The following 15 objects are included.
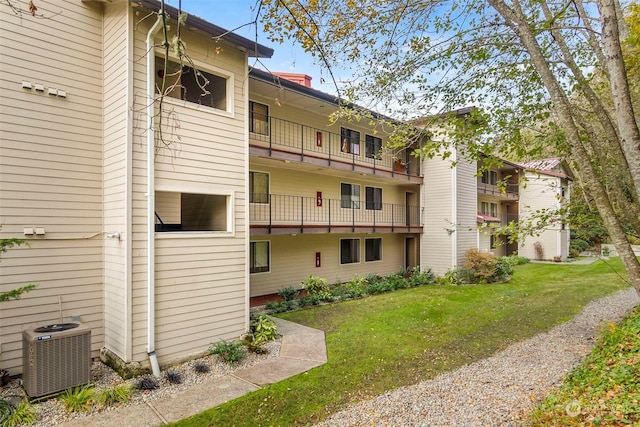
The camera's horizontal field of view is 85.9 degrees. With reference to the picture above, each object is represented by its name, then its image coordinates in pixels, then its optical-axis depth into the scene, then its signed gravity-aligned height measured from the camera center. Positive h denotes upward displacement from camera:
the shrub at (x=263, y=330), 7.90 -2.58
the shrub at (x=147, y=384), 5.67 -2.71
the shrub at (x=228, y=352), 6.82 -2.65
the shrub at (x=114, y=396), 5.19 -2.67
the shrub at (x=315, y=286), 13.27 -2.51
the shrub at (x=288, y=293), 12.49 -2.65
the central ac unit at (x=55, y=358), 5.23 -2.15
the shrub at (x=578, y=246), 28.56 -2.15
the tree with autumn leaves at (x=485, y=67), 5.49 +3.29
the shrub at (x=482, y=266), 16.28 -2.17
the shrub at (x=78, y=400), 5.05 -2.67
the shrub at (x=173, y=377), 5.98 -2.75
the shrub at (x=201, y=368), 6.41 -2.77
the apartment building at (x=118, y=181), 6.15 +0.80
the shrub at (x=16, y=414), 4.63 -2.65
